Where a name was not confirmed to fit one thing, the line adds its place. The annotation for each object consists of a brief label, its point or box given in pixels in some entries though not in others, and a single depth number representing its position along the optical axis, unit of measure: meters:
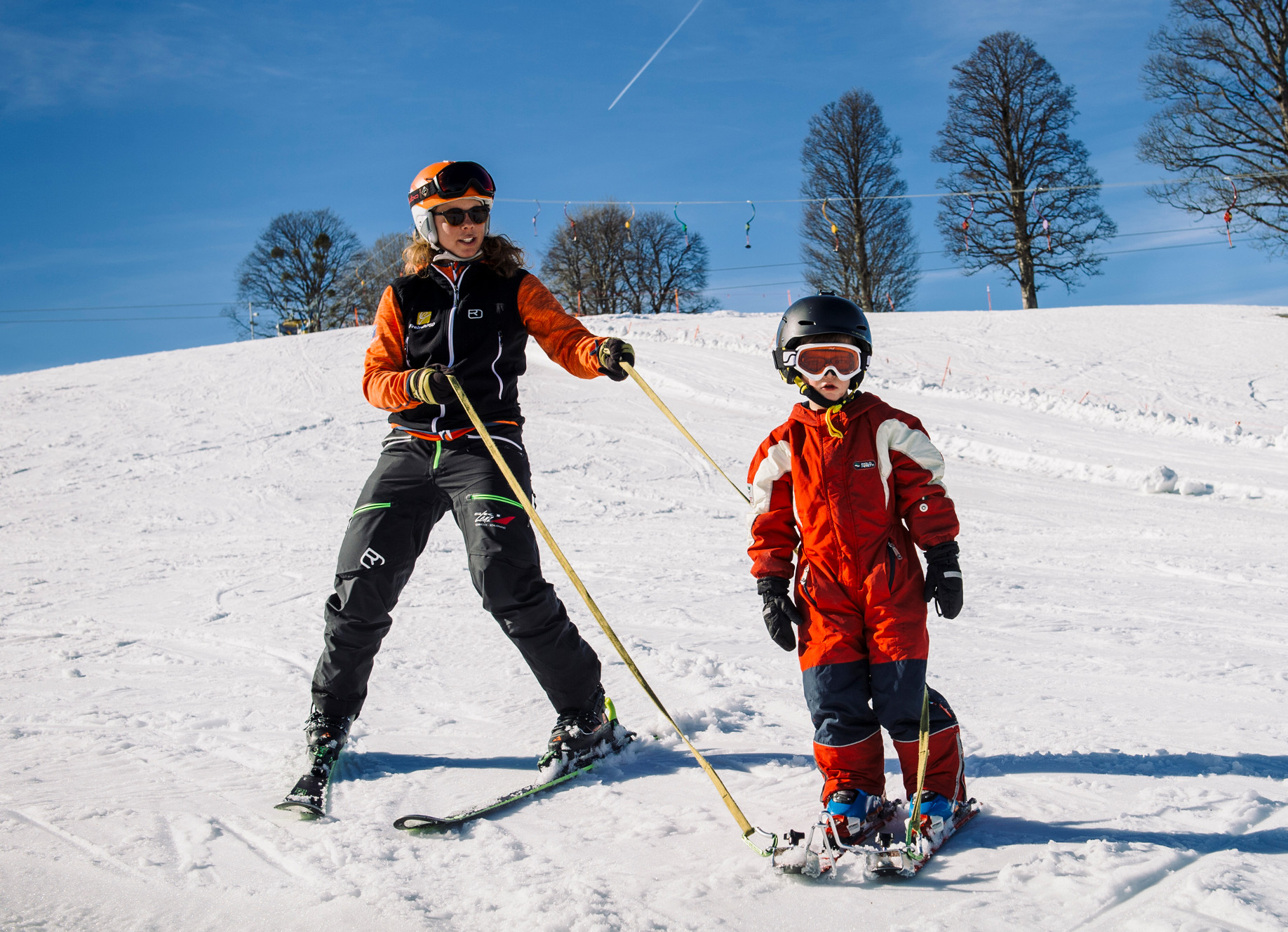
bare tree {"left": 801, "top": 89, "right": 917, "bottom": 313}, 32.81
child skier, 2.34
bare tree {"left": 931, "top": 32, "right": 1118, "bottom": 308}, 28.59
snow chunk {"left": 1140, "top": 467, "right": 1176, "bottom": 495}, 8.70
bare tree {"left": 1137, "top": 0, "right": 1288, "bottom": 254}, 20.98
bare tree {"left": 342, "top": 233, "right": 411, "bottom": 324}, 40.44
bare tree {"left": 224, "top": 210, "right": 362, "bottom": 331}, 39.91
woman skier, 2.86
